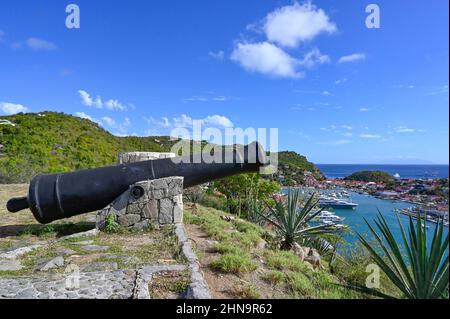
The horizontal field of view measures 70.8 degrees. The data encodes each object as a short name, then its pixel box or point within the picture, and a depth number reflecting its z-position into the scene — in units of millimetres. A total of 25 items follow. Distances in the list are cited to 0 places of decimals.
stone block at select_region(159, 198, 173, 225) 6035
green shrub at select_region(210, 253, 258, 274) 4057
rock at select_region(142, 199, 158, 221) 5986
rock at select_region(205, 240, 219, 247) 5305
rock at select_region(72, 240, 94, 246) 5229
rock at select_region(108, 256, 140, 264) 4312
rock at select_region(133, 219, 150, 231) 5992
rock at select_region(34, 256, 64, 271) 4138
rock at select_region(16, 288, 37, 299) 3186
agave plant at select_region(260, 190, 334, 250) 6730
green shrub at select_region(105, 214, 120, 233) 5875
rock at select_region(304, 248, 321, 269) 5663
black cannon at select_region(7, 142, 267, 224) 5562
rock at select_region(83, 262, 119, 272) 4039
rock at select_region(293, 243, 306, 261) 5771
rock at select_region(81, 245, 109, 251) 4926
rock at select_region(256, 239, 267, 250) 5611
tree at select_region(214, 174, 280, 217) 12547
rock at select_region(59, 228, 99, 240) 5613
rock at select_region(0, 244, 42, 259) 4609
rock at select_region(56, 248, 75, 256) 4741
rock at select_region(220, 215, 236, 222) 8234
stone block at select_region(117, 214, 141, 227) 5965
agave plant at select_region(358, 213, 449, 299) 2873
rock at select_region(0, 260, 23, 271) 4161
